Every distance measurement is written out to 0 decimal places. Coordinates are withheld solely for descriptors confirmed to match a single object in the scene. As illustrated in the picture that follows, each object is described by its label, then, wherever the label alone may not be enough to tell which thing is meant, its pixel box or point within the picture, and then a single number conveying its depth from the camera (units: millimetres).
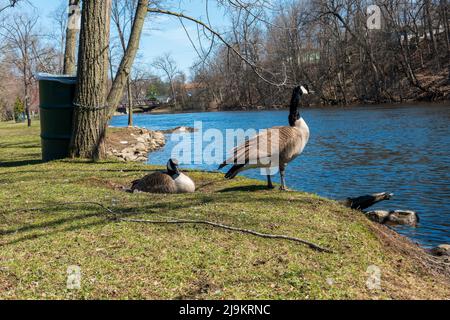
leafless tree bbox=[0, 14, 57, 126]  36938
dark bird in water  9555
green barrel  12219
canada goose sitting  8352
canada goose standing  7902
